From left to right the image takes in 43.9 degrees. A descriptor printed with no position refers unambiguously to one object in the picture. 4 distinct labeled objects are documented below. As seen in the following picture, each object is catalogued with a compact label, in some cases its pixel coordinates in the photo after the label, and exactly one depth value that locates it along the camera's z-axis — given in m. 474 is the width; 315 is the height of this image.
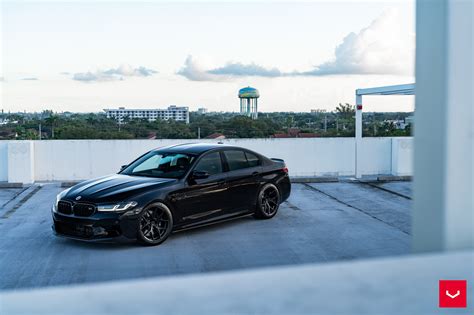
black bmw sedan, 8.12
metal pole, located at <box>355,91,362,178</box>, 16.47
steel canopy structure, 14.47
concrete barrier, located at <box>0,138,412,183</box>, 15.16
